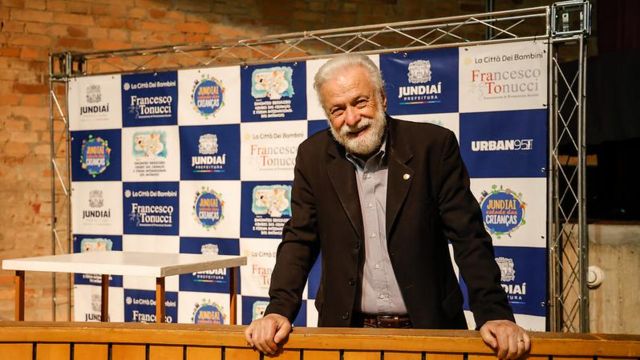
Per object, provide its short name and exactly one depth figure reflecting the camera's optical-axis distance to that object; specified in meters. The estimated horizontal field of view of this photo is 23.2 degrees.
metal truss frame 5.68
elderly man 4.08
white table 5.29
